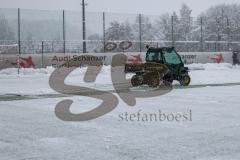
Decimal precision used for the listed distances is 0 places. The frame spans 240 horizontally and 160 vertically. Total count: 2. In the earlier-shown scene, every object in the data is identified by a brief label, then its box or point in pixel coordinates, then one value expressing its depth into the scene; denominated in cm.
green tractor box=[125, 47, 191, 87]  2139
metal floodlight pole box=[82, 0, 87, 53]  3725
